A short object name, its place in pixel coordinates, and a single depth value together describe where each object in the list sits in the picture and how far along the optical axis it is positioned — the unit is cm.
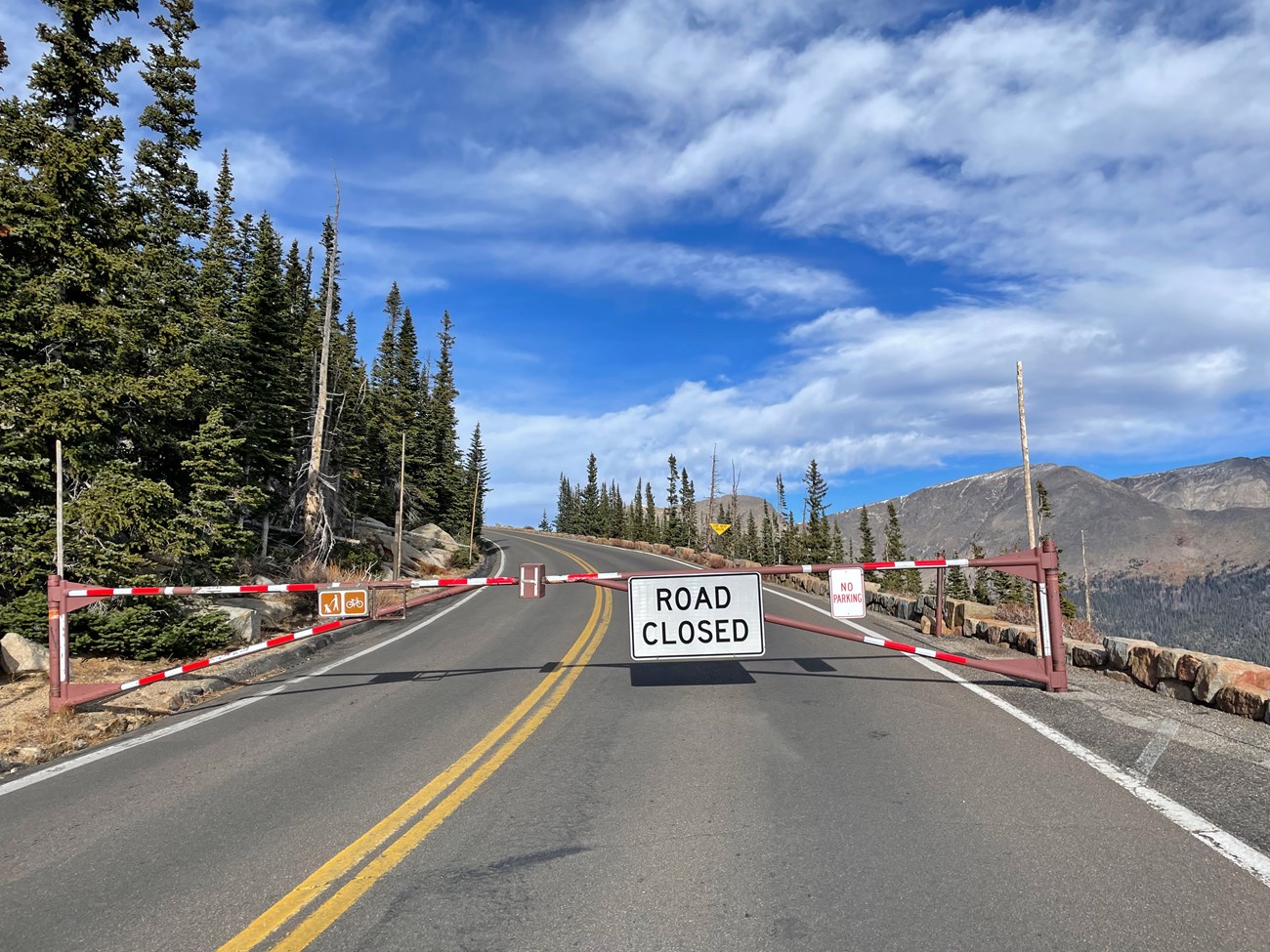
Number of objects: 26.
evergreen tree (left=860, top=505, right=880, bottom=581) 9510
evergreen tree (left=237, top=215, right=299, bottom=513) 2706
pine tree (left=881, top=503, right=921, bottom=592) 9675
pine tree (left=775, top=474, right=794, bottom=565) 9867
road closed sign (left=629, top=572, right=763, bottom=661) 865
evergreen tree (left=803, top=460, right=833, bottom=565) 9350
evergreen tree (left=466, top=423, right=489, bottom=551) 7069
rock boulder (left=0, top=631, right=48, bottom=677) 963
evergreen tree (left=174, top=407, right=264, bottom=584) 1549
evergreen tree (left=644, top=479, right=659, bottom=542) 9606
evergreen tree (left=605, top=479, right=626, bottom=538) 11155
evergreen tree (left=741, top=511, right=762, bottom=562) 11673
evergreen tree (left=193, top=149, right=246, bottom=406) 2156
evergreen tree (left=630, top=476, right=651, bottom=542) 10141
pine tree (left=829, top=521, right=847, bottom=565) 9824
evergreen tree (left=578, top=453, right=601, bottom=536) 11838
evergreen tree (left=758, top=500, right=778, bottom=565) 10631
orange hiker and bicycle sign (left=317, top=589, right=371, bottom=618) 932
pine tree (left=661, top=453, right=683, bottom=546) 9006
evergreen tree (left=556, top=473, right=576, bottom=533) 13862
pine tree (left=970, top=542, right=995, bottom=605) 8394
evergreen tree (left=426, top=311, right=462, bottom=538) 5806
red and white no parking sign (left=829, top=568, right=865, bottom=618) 867
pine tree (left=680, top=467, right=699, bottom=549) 9569
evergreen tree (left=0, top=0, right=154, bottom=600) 1126
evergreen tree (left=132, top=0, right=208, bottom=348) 2880
